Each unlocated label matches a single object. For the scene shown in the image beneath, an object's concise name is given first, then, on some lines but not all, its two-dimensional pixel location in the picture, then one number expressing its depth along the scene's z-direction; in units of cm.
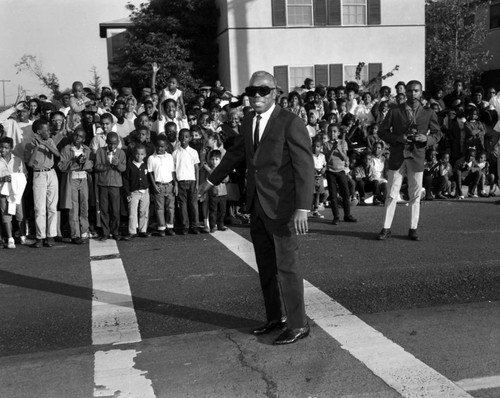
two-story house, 2345
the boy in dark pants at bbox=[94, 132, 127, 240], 1026
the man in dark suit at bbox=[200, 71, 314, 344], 517
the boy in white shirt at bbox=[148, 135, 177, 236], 1059
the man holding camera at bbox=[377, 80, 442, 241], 920
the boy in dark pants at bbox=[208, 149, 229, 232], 1072
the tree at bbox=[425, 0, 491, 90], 2828
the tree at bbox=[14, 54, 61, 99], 2358
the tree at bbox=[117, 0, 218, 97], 2386
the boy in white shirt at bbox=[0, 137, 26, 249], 971
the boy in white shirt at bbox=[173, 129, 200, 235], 1079
